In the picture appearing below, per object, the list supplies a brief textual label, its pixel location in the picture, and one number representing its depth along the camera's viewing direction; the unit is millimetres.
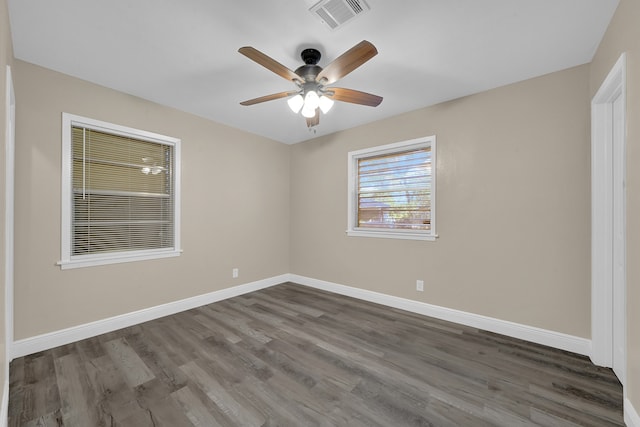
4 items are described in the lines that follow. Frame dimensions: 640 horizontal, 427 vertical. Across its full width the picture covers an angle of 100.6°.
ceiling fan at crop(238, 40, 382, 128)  1849
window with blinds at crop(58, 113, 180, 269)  2639
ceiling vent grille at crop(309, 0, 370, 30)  1688
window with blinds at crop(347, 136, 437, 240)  3369
